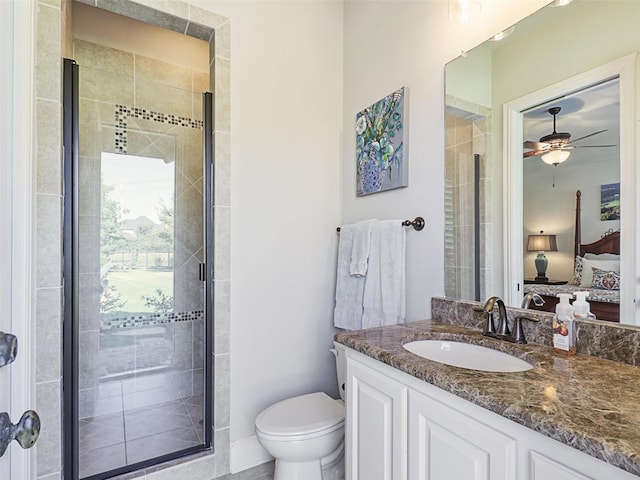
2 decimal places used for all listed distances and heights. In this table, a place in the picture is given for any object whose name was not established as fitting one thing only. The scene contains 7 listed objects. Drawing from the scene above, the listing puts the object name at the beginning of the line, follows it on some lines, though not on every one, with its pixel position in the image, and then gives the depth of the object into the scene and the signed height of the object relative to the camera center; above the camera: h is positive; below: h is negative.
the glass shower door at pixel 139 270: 2.40 -0.21
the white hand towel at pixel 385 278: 1.69 -0.18
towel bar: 1.65 +0.09
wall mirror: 1.01 +0.34
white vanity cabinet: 0.68 -0.48
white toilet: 1.48 -0.85
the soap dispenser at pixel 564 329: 1.06 -0.27
